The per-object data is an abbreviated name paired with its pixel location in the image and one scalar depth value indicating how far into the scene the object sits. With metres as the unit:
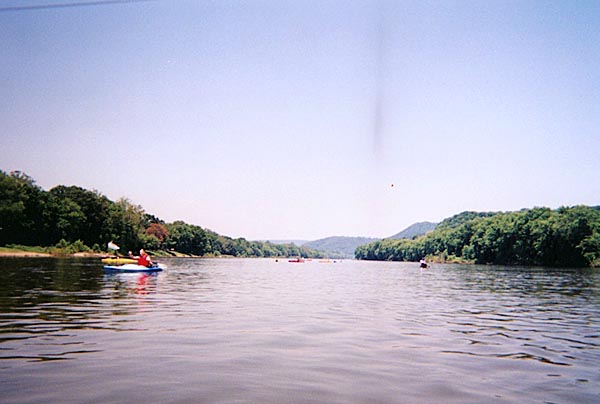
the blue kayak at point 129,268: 44.94
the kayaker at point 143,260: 48.19
